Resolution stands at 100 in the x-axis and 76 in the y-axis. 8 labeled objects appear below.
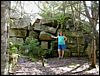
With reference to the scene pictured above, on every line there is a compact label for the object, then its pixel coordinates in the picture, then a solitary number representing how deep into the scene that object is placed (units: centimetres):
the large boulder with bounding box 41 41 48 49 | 655
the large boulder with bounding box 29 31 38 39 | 677
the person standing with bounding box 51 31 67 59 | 607
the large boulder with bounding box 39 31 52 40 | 666
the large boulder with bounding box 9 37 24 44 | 639
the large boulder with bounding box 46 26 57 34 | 676
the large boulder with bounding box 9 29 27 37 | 671
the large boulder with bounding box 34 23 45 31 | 680
